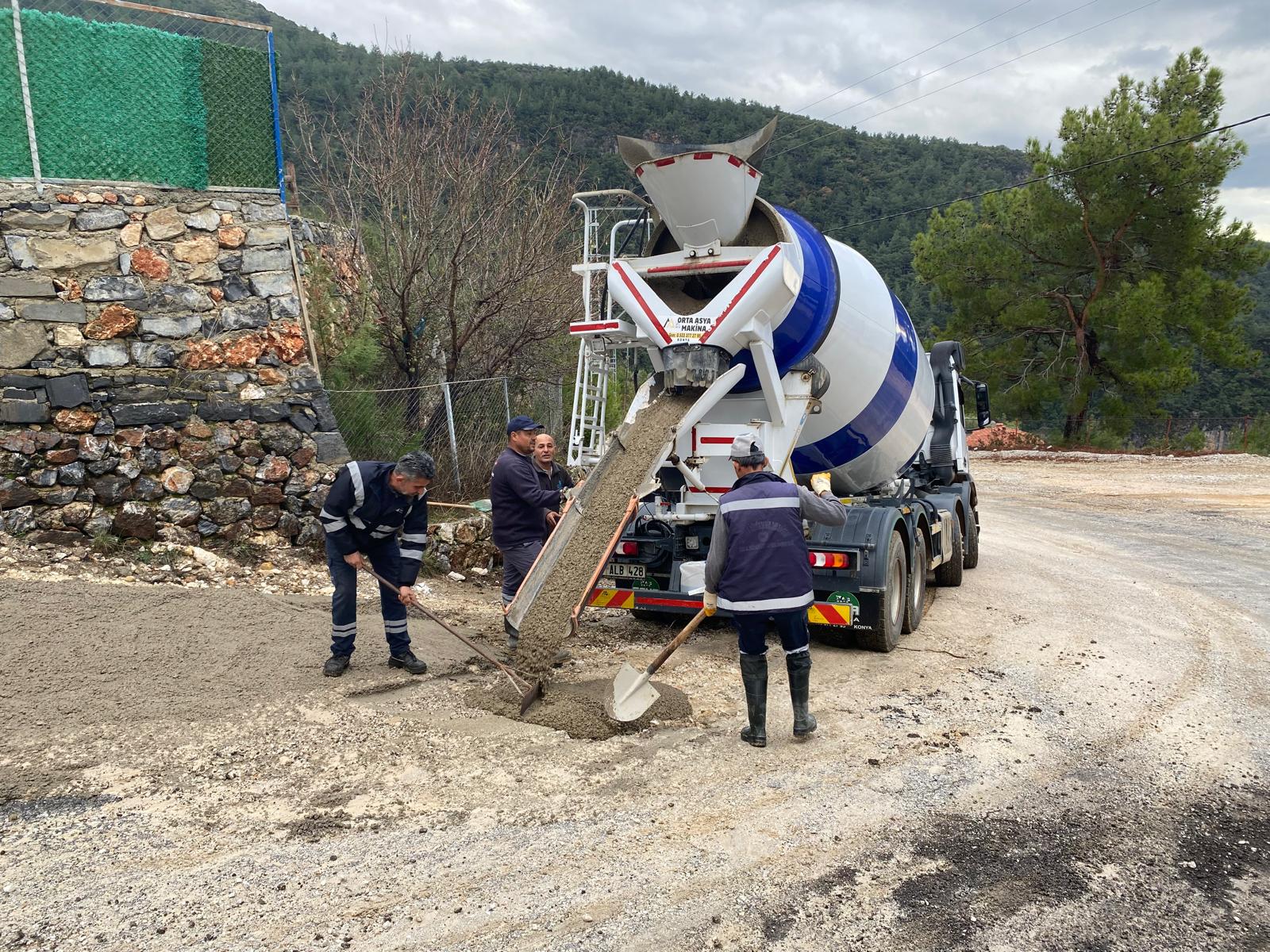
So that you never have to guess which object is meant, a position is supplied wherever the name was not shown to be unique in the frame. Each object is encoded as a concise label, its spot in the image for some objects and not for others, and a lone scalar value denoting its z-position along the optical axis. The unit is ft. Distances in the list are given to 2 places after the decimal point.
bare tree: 34.09
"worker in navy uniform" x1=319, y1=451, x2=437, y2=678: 17.88
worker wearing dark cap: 20.39
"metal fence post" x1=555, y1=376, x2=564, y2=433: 39.75
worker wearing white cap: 15.28
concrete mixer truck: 19.21
